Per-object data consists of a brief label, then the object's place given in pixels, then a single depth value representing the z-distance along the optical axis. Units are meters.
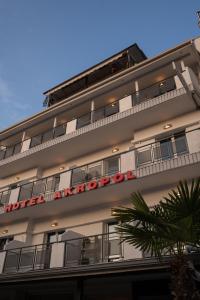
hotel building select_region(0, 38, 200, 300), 12.02
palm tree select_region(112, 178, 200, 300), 6.39
